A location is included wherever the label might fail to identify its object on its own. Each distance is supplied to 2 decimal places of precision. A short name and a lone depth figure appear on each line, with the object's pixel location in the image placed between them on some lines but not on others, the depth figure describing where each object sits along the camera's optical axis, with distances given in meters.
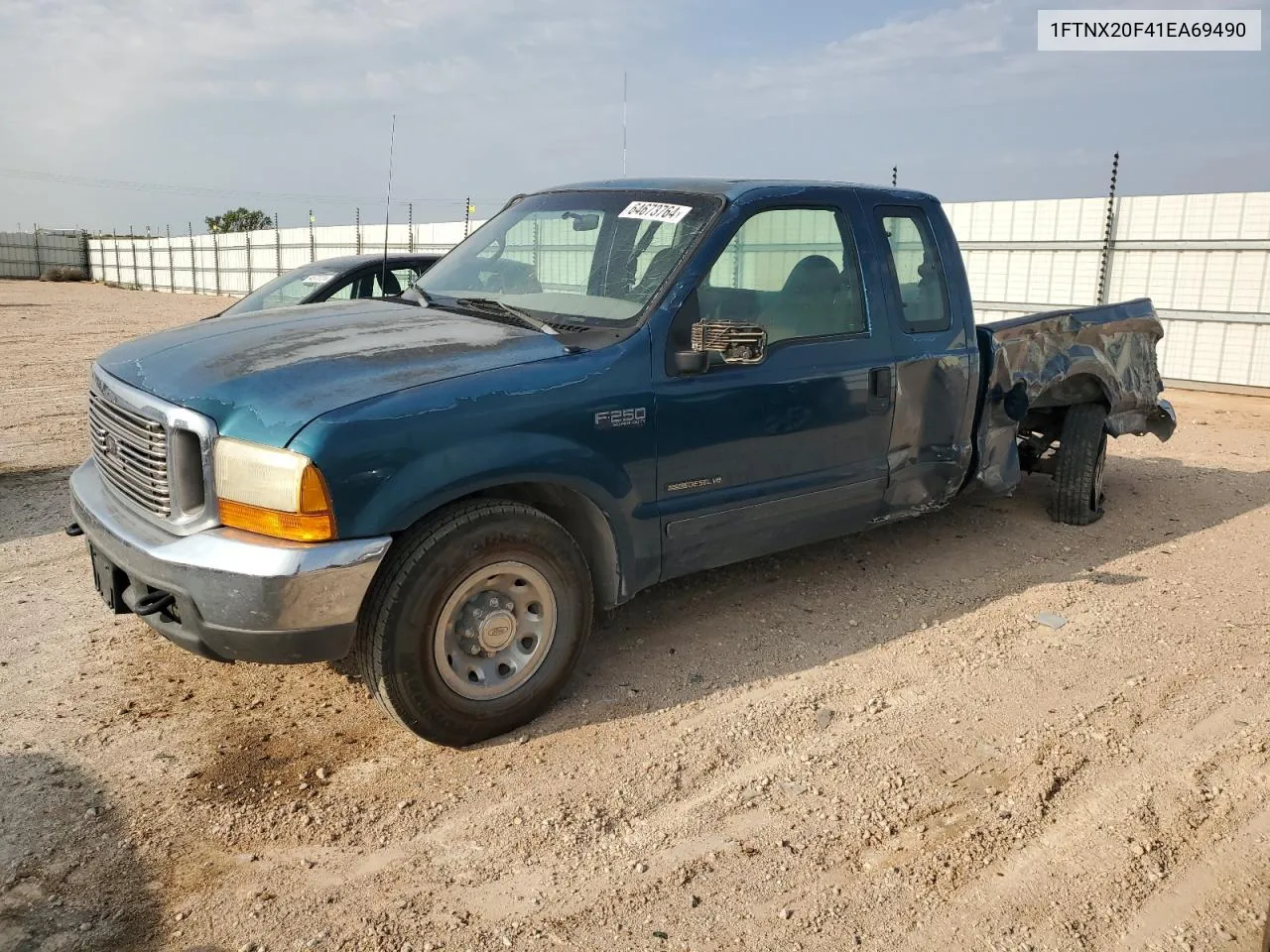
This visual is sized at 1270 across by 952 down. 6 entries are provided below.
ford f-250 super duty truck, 3.07
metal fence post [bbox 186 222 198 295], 42.28
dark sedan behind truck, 8.49
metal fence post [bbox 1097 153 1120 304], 13.38
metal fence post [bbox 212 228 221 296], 39.84
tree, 65.65
